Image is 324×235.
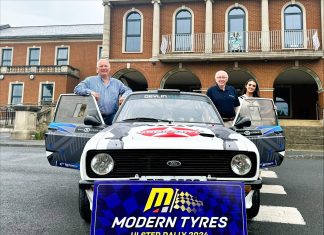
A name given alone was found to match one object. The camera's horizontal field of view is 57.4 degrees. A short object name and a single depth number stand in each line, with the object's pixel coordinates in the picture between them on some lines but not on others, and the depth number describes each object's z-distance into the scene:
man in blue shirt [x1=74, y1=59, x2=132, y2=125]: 4.70
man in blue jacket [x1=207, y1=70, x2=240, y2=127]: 4.90
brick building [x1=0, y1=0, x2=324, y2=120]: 17.33
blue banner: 2.10
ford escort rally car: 2.47
